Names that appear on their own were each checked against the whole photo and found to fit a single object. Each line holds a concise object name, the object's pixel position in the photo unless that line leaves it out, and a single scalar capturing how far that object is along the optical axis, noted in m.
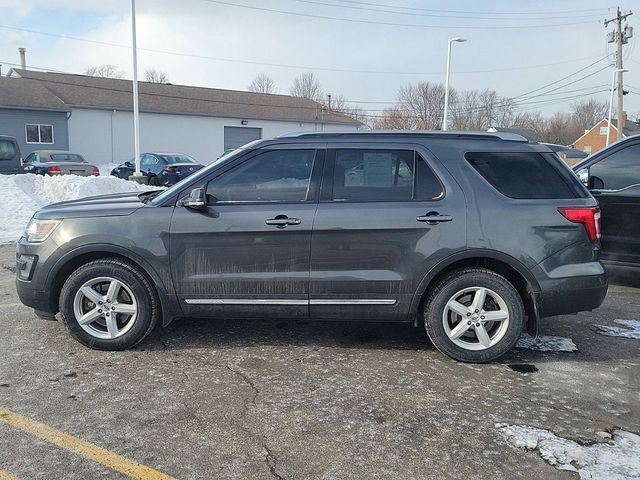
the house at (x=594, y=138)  67.67
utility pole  31.20
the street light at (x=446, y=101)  29.10
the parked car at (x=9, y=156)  17.70
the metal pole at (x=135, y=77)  20.67
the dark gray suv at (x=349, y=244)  4.33
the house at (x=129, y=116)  31.59
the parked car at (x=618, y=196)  6.59
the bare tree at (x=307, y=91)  72.81
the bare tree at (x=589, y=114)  80.88
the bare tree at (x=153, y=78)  73.62
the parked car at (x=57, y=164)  19.22
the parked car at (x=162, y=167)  21.64
